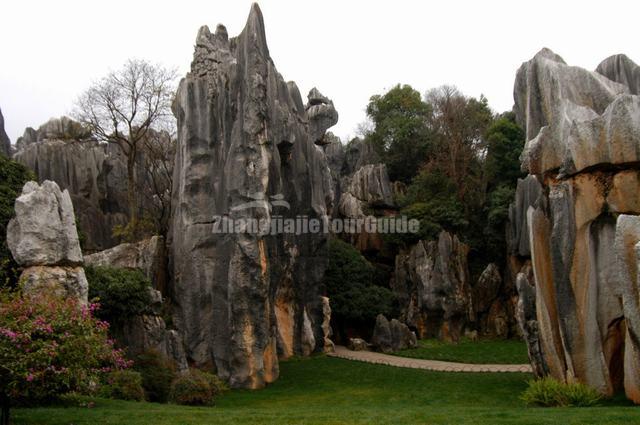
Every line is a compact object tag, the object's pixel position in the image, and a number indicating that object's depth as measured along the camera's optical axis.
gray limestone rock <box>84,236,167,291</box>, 22.27
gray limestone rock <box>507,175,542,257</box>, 29.84
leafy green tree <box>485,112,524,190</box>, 35.09
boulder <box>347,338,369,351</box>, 30.08
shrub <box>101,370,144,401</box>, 15.05
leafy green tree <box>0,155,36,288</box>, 15.09
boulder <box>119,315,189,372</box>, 18.72
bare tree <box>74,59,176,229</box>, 30.00
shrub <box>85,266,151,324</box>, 17.94
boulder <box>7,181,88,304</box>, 12.90
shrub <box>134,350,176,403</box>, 16.95
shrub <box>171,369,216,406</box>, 16.02
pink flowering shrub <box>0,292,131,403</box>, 9.08
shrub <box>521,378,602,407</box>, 13.81
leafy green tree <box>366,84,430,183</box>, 41.69
